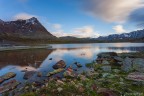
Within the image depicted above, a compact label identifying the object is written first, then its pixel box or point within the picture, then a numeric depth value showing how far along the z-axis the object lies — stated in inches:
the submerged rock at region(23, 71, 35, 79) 407.3
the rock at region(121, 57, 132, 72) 434.2
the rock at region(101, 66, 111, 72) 437.2
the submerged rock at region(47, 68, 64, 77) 427.1
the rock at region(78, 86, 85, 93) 231.1
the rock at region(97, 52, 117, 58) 794.9
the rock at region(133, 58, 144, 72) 418.2
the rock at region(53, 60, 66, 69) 536.3
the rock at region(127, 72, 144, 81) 319.3
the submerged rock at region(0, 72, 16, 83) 388.3
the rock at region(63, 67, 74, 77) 384.0
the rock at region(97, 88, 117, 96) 226.2
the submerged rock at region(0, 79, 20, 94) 306.0
